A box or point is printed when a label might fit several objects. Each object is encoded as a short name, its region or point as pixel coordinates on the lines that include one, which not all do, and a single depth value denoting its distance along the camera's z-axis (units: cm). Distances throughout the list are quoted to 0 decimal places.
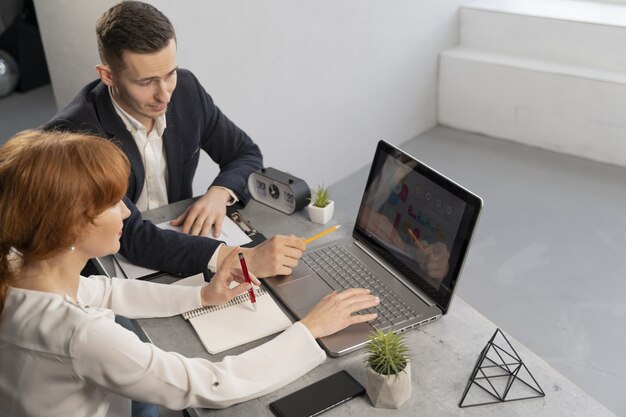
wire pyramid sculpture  146
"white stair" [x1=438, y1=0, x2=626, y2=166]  408
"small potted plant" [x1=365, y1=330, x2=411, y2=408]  142
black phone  145
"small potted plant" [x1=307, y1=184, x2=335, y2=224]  212
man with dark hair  194
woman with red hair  135
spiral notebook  165
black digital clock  217
